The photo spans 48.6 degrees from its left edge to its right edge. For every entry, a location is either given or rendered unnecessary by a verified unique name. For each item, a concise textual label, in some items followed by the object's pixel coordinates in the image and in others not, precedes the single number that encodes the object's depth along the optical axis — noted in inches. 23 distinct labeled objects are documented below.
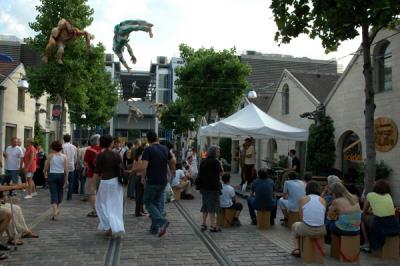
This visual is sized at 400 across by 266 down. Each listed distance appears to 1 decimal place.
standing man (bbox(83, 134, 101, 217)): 416.0
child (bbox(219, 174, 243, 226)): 376.8
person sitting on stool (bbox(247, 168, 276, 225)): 374.6
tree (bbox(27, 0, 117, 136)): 768.3
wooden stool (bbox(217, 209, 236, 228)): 377.3
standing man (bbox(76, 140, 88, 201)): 564.4
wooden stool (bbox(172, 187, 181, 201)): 545.9
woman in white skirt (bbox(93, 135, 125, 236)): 315.3
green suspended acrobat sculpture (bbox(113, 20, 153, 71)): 406.6
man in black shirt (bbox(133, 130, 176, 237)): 329.4
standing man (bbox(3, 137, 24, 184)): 542.3
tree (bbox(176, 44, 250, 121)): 1031.0
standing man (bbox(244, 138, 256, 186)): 627.5
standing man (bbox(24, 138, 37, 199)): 528.1
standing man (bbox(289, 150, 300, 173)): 618.1
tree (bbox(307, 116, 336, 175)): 663.8
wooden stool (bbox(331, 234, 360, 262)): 272.8
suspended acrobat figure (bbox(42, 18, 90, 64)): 391.5
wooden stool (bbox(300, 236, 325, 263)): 271.3
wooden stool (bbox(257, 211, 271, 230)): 373.4
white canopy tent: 572.1
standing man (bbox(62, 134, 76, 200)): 508.7
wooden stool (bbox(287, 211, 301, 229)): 373.4
